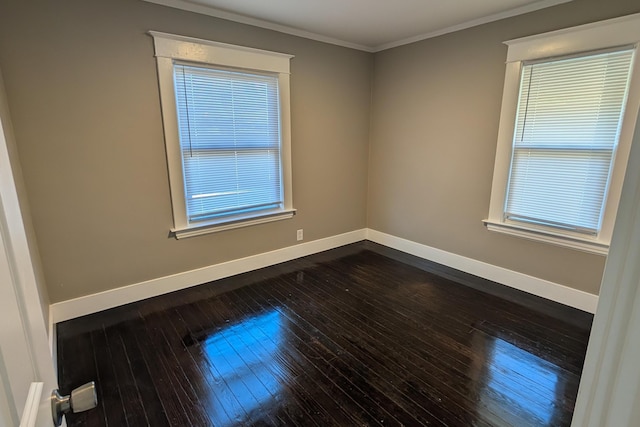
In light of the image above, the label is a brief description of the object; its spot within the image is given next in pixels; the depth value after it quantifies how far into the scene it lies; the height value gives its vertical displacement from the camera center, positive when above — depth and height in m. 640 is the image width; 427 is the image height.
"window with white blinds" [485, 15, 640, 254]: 2.37 +0.10
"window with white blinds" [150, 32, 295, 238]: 2.78 +0.12
